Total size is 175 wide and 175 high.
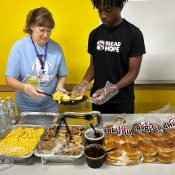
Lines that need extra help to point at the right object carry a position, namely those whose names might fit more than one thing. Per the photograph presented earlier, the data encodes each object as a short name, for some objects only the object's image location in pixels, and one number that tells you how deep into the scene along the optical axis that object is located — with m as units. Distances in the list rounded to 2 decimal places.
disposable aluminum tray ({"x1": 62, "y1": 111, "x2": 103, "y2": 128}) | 1.84
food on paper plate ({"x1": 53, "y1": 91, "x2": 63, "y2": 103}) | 1.87
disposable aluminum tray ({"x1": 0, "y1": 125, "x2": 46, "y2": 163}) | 1.47
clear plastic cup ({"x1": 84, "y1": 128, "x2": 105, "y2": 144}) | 1.56
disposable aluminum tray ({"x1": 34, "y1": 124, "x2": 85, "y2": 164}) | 1.46
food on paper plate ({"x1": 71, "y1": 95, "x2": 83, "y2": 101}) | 1.89
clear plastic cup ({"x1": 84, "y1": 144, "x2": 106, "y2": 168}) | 1.44
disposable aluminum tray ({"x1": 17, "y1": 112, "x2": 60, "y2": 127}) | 1.90
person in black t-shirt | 2.02
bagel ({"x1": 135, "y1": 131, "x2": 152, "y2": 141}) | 1.61
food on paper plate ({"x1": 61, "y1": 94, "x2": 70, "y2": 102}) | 1.86
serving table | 1.43
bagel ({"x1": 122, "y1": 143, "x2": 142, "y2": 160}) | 1.47
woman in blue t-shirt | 2.05
